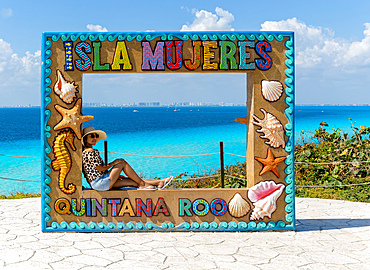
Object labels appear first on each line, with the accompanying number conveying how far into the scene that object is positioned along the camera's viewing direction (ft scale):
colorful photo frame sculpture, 18.47
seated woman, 18.63
